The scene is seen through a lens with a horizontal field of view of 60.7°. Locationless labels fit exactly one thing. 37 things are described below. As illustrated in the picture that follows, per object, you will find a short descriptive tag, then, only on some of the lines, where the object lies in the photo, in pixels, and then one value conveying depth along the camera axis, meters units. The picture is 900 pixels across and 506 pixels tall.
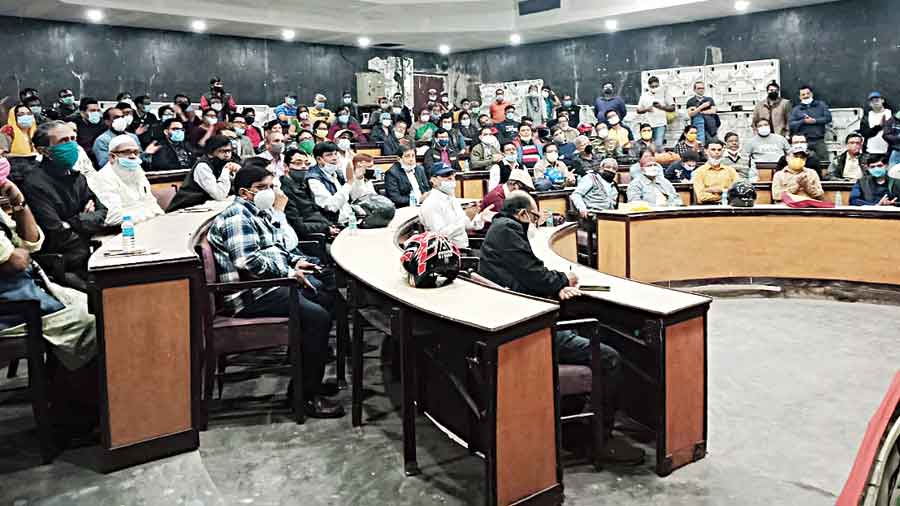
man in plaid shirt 4.63
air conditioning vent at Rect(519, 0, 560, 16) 17.17
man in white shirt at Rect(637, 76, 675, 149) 15.73
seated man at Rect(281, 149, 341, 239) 6.84
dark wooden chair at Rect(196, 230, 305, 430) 4.44
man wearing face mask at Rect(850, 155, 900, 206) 8.85
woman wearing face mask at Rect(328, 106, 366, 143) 14.94
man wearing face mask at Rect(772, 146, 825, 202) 9.24
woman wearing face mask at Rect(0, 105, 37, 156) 9.41
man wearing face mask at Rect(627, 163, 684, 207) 9.28
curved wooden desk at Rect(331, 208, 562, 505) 3.30
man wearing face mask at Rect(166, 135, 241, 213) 7.03
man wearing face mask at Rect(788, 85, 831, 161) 14.05
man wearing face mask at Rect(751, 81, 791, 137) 14.56
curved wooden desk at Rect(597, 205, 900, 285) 7.97
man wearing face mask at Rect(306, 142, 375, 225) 7.18
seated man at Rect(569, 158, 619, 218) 9.17
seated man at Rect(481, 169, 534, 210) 7.50
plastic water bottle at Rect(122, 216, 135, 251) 4.09
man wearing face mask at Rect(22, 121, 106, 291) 5.14
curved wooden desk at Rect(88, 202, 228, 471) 3.77
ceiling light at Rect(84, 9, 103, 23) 14.34
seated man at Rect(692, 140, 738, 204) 9.55
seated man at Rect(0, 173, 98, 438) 3.93
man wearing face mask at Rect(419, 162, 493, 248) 6.64
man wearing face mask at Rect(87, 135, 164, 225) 5.83
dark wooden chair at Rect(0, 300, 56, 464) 3.80
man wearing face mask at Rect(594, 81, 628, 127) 15.61
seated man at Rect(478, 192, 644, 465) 4.25
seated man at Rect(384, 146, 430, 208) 8.77
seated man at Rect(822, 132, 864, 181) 10.95
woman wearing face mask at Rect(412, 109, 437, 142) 14.80
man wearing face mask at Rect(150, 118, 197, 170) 9.85
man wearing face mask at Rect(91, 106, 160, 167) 9.88
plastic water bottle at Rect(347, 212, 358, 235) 6.46
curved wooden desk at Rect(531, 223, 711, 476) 3.93
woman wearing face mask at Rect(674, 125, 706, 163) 13.15
